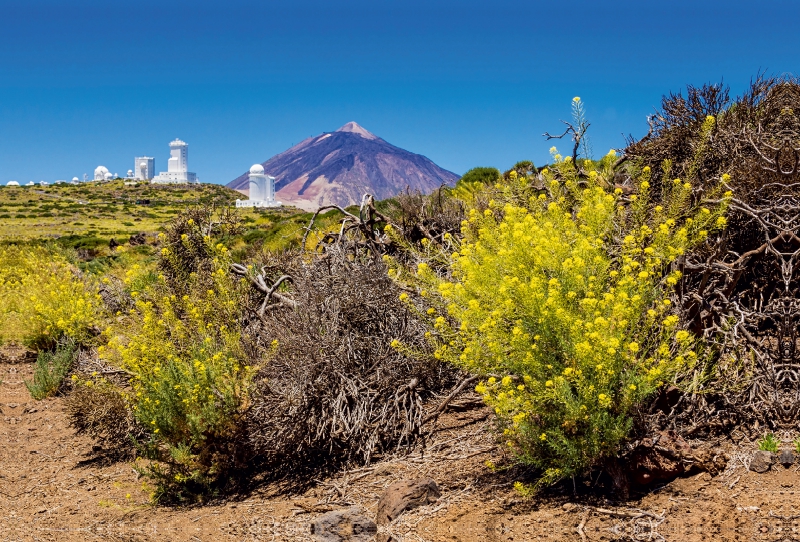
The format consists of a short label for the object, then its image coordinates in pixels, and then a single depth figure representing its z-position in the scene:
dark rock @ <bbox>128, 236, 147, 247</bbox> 27.02
